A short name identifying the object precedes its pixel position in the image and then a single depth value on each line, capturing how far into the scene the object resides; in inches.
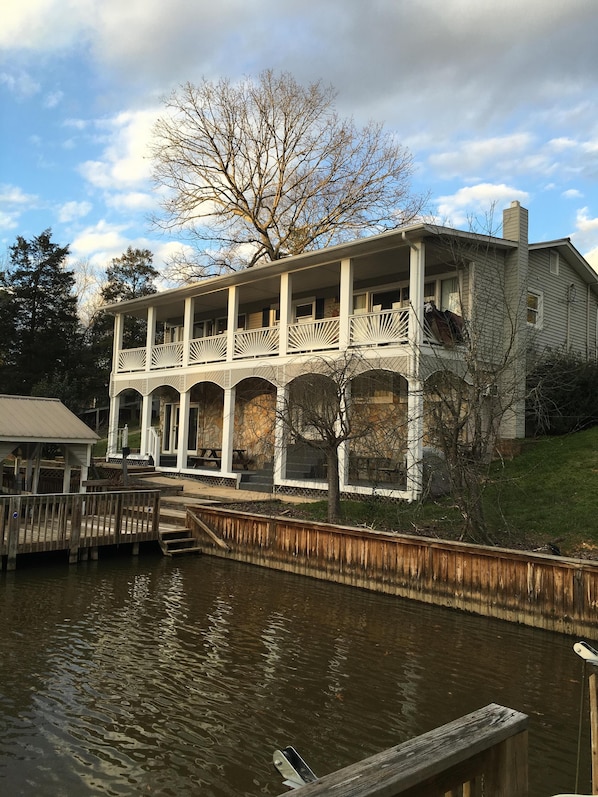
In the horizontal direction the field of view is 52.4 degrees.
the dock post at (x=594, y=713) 116.9
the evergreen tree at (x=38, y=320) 1557.6
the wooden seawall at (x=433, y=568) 339.9
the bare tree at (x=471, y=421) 429.1
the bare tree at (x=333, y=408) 522.0
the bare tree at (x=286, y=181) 1280.8
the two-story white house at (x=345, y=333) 622.8
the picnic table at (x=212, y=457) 891.4
